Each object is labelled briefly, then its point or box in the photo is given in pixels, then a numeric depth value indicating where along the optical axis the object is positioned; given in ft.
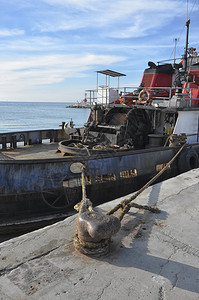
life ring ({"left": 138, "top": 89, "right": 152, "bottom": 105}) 39.55
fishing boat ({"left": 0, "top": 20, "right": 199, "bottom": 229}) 24.08
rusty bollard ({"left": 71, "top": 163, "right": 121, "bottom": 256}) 11.24
